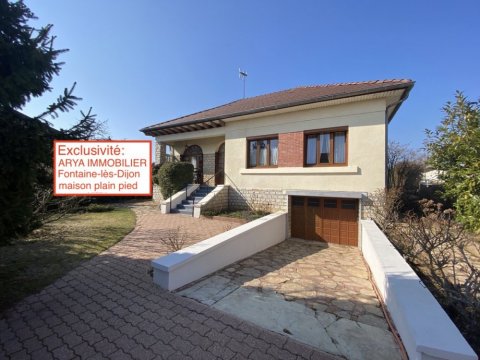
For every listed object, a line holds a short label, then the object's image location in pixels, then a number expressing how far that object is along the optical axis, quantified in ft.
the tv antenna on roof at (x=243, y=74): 59.30
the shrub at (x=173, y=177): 43.29
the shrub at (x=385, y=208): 24.04
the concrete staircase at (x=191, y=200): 39.04
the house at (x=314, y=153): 26.91
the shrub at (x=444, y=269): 9.53
